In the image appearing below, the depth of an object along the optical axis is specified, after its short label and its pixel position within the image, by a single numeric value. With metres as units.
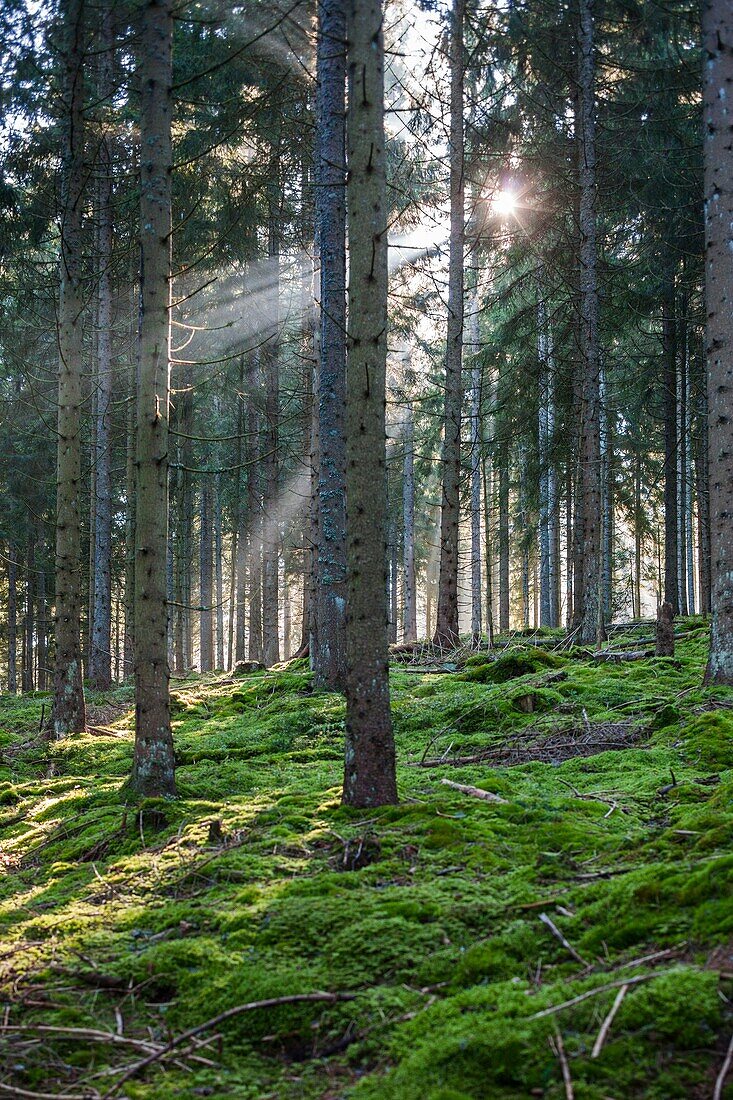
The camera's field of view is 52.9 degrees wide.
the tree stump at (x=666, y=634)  10.23
